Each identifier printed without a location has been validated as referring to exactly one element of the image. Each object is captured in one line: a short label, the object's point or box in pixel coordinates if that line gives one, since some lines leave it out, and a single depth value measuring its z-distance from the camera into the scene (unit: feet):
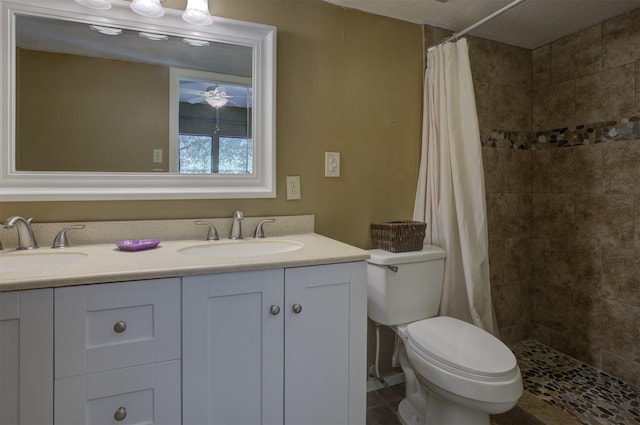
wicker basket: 5.41
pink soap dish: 4.12
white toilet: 3.90
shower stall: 6.10
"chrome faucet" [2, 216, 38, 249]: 4.06
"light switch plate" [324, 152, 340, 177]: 5.72
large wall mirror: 4.32
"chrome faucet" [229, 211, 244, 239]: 4.98
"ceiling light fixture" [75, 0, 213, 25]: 4.40
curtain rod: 4.87
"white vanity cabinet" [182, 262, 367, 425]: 3.40
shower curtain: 5.76
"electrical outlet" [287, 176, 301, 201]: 5.49
